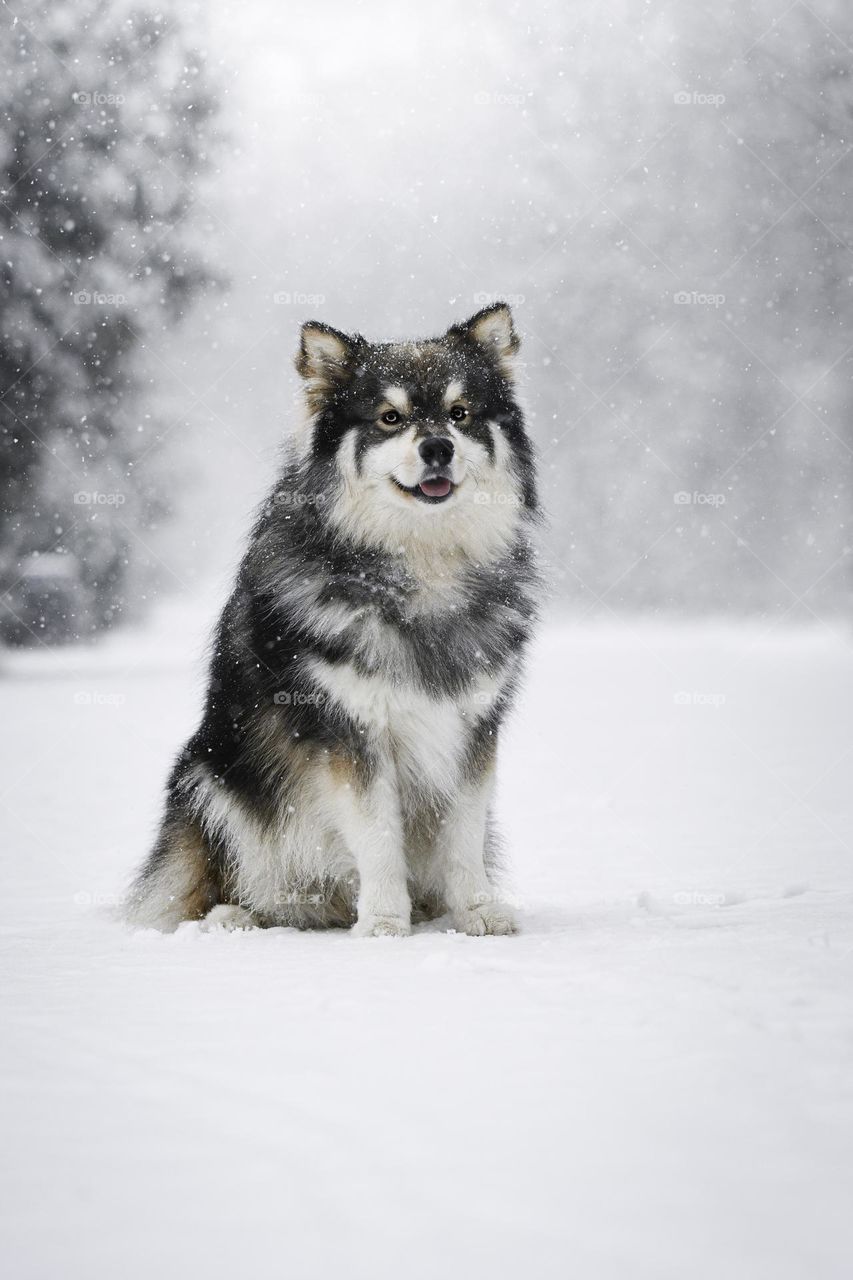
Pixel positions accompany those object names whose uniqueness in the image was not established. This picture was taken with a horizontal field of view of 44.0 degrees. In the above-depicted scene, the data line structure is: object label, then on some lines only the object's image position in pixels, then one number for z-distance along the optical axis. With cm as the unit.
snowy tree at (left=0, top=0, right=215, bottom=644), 1420
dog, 317
